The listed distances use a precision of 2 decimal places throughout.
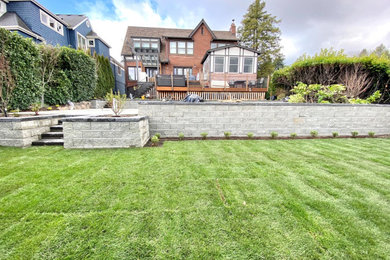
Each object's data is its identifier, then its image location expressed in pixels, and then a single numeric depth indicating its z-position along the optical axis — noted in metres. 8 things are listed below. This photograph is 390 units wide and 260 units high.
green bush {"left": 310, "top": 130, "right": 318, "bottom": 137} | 5.85
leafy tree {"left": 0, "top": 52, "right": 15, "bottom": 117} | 4.86
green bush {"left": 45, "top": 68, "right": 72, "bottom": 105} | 7.87
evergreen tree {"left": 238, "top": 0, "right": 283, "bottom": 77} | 22.09
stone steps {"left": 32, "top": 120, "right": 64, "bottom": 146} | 4.20
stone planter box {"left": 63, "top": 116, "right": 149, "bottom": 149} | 4.05
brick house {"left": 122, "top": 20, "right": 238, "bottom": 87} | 17.34
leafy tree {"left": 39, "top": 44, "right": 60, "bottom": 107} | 7.30
